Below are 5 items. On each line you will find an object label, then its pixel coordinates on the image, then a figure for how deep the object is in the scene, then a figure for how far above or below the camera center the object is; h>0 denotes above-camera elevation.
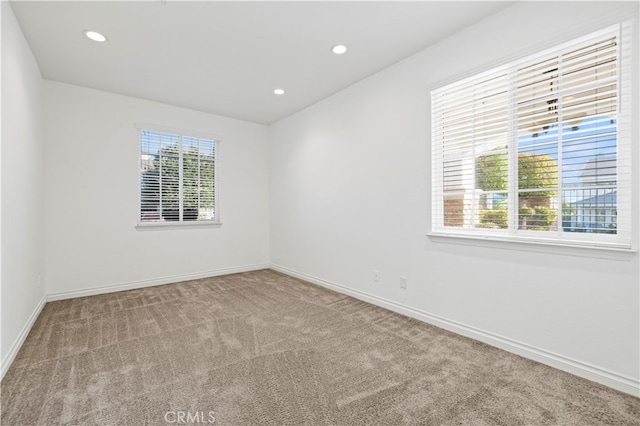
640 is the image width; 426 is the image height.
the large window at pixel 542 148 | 1.95 +0.51
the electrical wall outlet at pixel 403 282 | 3.18 -0.76
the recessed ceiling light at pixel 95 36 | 2.69 +1.65
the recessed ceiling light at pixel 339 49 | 2.92 +1.65
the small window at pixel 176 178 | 4.46 +0.56
